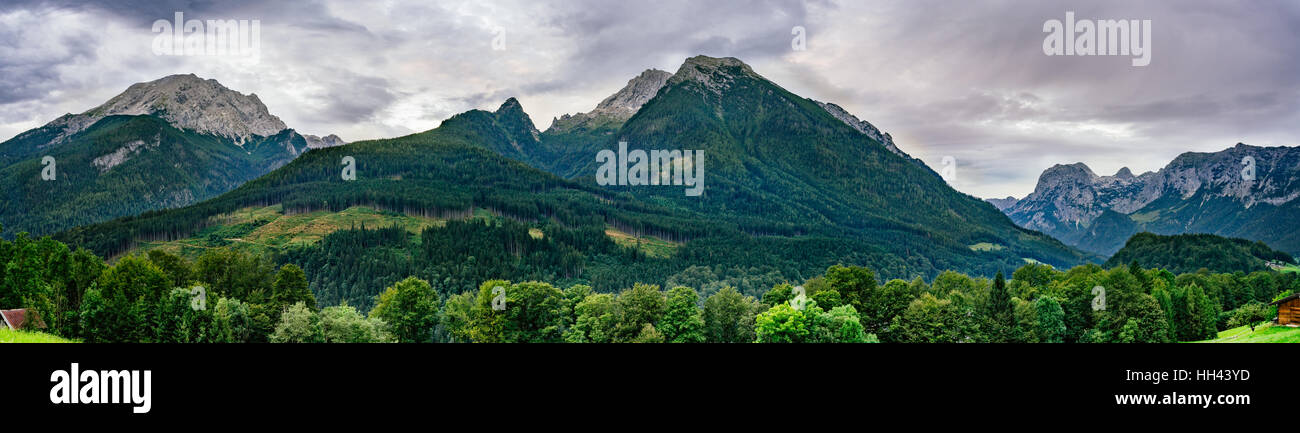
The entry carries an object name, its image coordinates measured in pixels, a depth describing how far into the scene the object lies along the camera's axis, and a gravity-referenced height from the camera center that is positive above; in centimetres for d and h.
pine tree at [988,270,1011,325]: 7569 -1102
